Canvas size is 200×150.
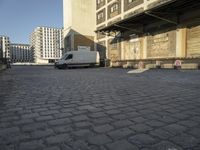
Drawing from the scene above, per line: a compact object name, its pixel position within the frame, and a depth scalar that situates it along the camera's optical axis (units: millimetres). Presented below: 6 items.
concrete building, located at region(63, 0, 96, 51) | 31947
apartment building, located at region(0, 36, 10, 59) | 95678
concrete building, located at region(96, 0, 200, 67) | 13370
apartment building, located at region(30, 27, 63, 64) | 100776
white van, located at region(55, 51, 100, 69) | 21609
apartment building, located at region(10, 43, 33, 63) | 121756
